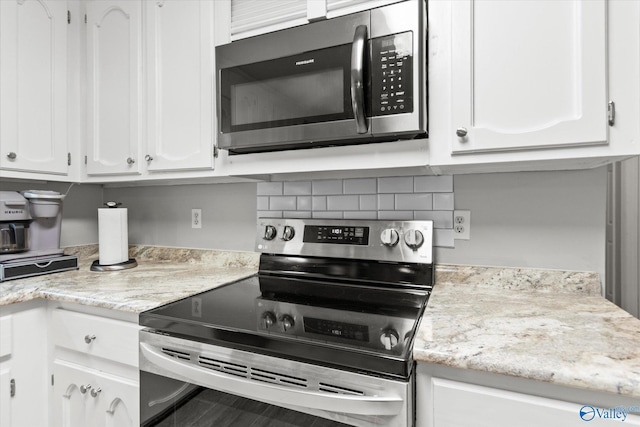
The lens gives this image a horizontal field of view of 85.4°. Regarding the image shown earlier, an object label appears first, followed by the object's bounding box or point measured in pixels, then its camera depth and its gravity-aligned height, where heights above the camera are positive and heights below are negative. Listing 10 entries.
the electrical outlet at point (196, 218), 1.90 -0.04
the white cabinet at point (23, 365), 1.20 -0.55
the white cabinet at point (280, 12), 1.20 +0.72
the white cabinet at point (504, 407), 0.67 -0.41
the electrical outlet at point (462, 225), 1.37 -0.07
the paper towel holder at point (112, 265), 1.67 -0.27
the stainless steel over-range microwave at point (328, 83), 1.06 +0.43
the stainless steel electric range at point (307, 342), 0.79 -0.33
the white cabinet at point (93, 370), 1.12 -0.55
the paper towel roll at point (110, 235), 1.71 -0.12
